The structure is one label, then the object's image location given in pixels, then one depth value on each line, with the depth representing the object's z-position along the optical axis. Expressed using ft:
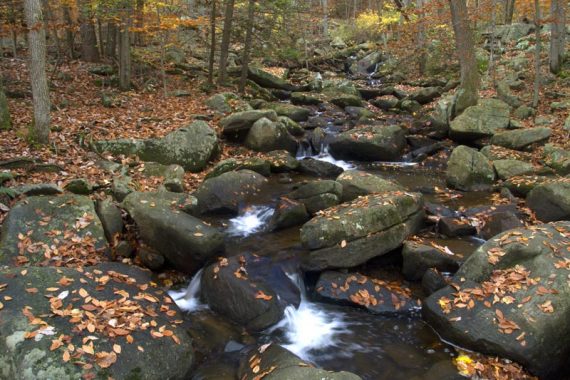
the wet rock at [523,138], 44.19
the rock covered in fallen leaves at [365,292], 23.63
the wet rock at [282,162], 42.75
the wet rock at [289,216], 31.73
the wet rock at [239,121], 46.52
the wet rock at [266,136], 46.11
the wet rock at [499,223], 28.71
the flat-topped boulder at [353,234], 25.85
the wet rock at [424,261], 25.34
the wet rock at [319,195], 32.78
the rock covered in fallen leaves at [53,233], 23.70
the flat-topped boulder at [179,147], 38.14
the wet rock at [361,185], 34.24
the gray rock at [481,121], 48.91
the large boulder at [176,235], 25.75
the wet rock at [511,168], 39.14
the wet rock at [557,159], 38.30
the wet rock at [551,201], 30.48
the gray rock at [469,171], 38.83
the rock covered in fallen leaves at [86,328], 15.57
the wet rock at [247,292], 22.47
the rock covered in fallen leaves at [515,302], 18.84
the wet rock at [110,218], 27.22
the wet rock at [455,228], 29.43
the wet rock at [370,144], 47.75
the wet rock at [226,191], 33.83
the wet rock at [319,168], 43.16
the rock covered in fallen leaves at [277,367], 15.49
